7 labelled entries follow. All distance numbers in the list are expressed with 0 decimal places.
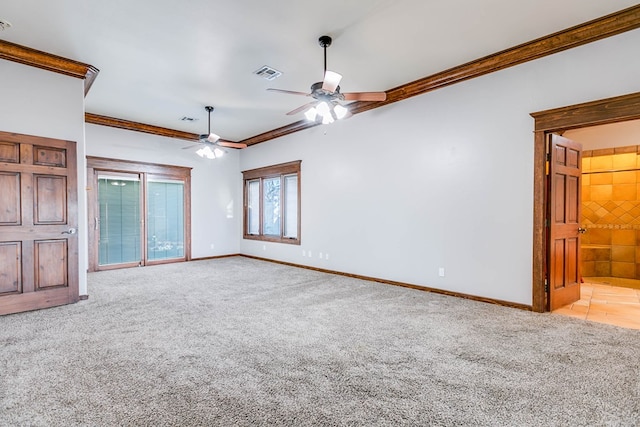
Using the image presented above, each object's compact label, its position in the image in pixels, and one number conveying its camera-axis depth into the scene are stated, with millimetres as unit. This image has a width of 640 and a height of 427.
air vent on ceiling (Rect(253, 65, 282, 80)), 4500
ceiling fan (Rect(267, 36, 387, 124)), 3584
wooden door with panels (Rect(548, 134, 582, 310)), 3920
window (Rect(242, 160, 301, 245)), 7652
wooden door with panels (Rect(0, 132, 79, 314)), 3875
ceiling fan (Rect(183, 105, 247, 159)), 6264
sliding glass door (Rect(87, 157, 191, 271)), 6797
